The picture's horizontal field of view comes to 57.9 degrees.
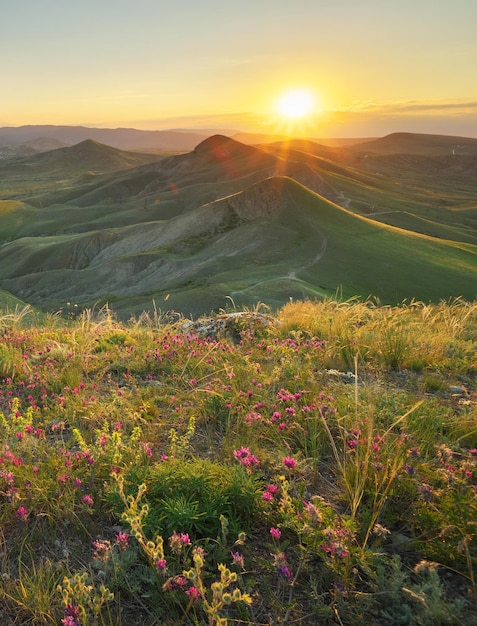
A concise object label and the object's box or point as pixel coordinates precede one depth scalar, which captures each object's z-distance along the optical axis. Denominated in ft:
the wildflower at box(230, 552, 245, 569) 7.78
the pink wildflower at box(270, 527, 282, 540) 8.36
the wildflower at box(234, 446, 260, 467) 10.66
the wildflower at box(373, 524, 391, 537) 8.37
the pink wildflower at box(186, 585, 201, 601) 7.23
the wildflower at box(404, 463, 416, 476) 10.37
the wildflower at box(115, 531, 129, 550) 8.25
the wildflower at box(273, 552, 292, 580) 7.48
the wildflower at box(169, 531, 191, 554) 8.04
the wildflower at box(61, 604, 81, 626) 7.24
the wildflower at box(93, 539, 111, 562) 8.01
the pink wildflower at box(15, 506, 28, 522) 9.78
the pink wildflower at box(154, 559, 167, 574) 7.56
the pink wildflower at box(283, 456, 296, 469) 10.44
